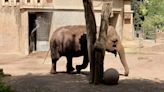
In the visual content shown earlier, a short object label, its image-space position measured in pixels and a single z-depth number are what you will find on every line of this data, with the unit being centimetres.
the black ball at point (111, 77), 1180
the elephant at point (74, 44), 1387
